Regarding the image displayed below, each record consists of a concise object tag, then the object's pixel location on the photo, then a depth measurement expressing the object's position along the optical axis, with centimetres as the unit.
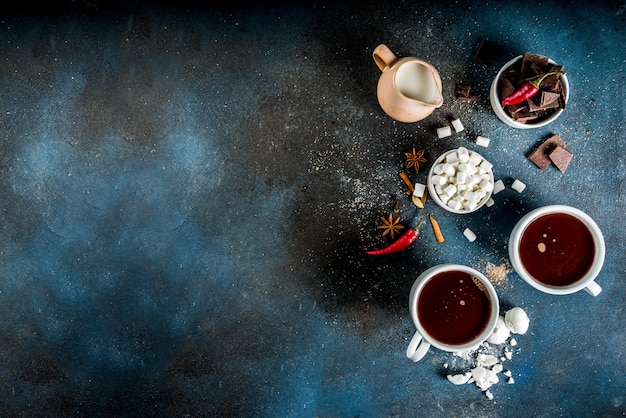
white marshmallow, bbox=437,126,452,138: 96
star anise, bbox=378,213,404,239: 96
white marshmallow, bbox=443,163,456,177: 93
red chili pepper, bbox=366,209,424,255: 96
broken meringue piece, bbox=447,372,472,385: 97
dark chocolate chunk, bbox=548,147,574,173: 95
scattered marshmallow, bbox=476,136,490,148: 96
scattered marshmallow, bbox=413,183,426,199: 95
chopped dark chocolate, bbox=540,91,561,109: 91
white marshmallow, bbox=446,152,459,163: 93
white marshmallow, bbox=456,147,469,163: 93
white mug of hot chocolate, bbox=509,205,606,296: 92
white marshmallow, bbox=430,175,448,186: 93
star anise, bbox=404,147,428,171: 96
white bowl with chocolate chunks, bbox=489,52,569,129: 91
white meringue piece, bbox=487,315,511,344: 95
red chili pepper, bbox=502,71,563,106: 90
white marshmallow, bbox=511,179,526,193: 96
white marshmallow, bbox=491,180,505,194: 96
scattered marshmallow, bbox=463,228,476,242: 96
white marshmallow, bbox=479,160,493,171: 93
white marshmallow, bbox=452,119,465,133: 96
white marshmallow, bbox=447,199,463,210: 93
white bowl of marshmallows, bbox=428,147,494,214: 93
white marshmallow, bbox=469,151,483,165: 94
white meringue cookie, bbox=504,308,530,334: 95
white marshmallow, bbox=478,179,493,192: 93
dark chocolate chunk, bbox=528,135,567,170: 96
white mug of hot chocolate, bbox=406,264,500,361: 92
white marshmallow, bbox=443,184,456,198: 92
